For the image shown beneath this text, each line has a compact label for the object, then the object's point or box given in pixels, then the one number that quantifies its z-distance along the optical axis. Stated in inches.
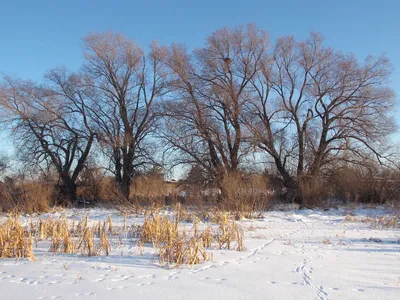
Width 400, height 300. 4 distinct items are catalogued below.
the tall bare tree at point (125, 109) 951.6
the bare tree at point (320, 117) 815.1
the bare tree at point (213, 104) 847.1
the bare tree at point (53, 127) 887.1
